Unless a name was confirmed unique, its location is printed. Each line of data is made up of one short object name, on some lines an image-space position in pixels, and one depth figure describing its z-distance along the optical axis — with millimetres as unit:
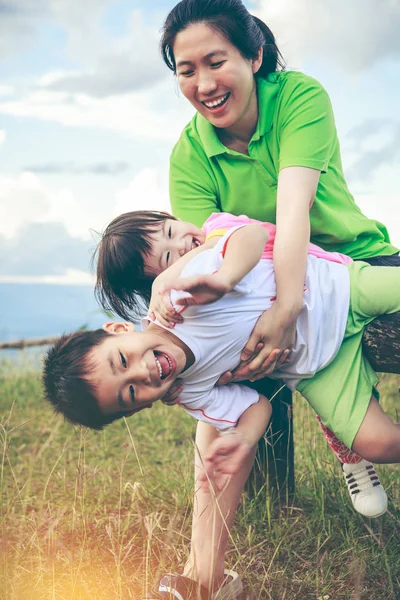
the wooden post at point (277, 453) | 2979
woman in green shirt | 2441
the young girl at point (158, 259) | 2592
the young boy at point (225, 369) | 2311
